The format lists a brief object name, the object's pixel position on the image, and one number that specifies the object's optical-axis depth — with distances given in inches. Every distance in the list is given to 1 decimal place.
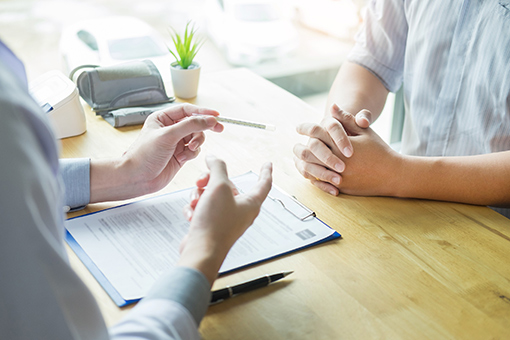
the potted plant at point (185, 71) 60.1
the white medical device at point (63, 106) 49.9
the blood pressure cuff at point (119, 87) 55.6
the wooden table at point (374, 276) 28.0
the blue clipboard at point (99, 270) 28.9
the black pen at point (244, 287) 29.0
